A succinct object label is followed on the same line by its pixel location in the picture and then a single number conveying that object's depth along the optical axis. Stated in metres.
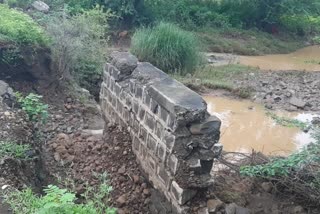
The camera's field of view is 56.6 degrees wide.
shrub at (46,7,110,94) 4.77
